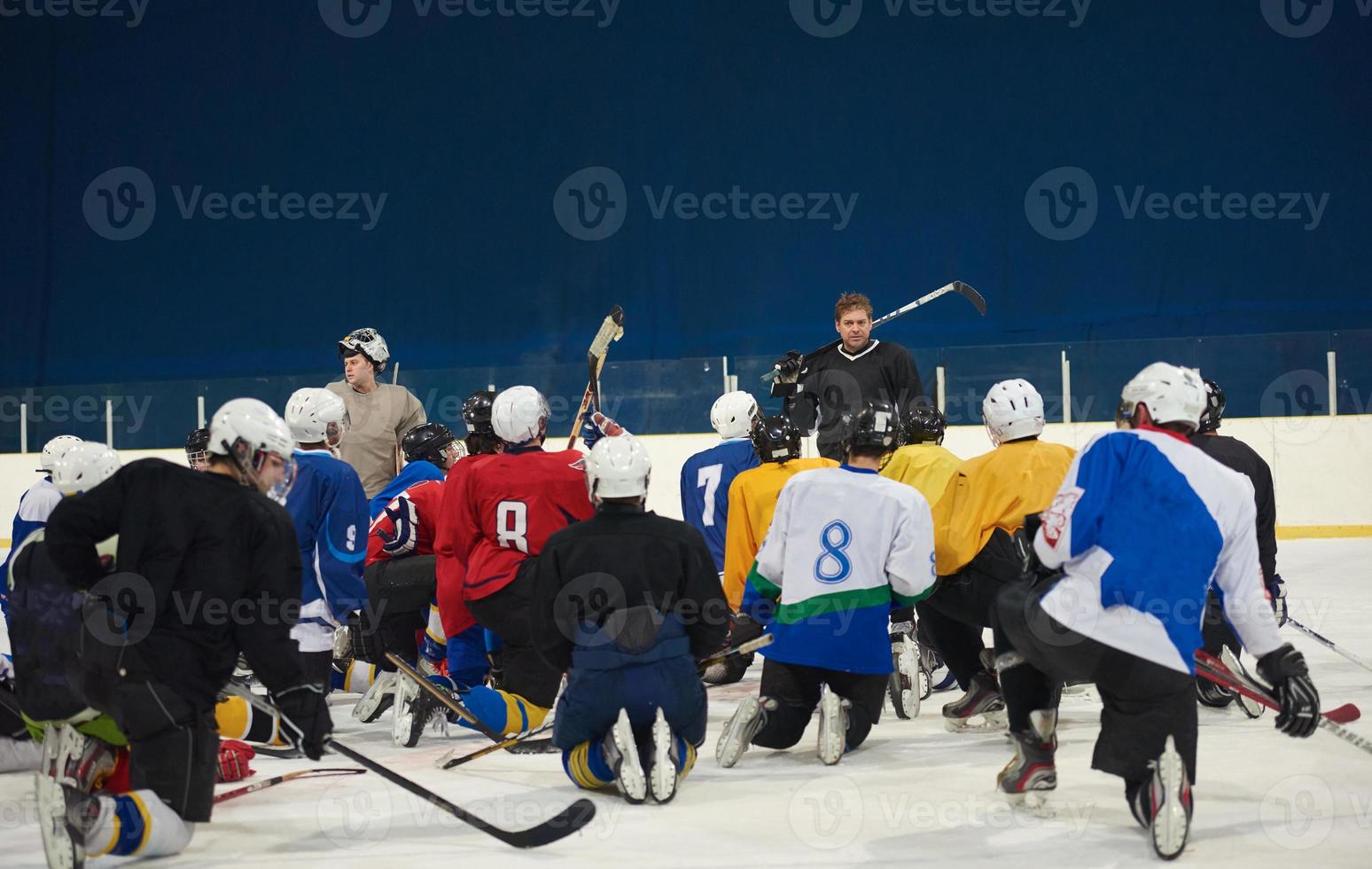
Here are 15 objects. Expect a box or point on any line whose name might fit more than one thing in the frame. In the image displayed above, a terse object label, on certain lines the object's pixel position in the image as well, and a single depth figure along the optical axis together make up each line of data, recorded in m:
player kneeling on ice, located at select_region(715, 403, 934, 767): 7.54
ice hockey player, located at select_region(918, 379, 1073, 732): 8.12
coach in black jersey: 11.48
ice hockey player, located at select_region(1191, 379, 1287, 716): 8.55
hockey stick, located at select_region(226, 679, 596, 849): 5.93
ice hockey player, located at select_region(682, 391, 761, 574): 10.45
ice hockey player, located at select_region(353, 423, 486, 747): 9.06
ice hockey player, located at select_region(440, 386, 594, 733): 8.16
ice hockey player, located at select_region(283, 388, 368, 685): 8.34
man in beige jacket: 11.64
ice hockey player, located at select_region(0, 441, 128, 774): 5.92
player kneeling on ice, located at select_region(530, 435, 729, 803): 6.80
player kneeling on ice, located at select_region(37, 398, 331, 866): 5.53
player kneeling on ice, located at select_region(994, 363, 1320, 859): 5.66
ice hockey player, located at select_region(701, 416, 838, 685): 9.03
